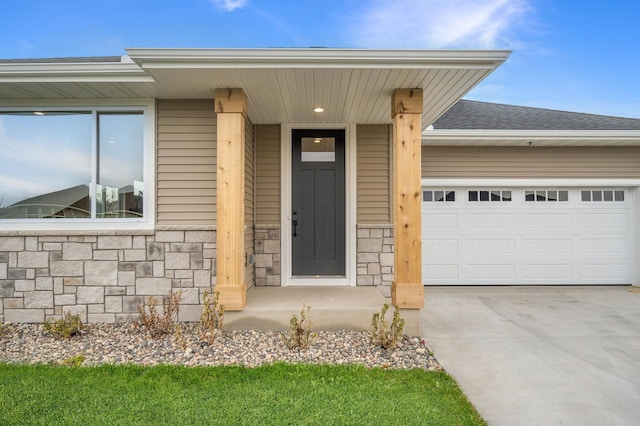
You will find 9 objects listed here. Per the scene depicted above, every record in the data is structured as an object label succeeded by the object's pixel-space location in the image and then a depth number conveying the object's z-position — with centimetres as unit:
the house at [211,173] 354
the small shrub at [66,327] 360
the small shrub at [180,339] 333
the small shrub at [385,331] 329
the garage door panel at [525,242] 654
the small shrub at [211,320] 348
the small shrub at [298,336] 329
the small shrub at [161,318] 359
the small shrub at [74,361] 298
